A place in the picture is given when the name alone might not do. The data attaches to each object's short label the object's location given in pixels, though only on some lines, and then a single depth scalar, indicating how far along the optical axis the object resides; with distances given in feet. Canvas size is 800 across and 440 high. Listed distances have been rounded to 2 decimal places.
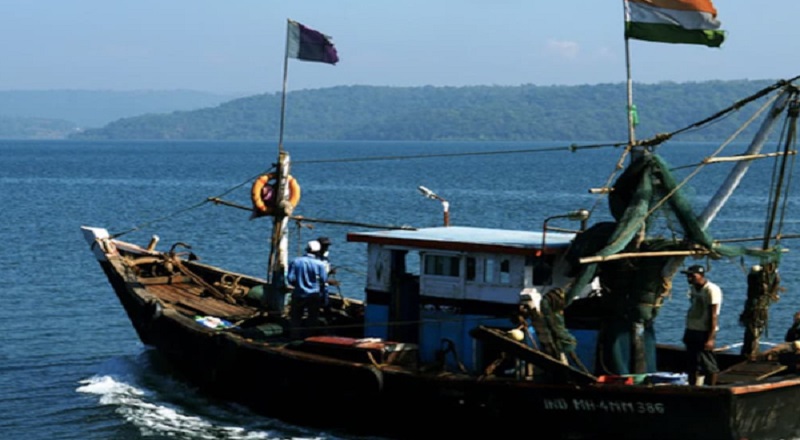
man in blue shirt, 77.92
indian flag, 67.77
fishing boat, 64.13
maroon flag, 91.04
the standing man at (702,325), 66.54
